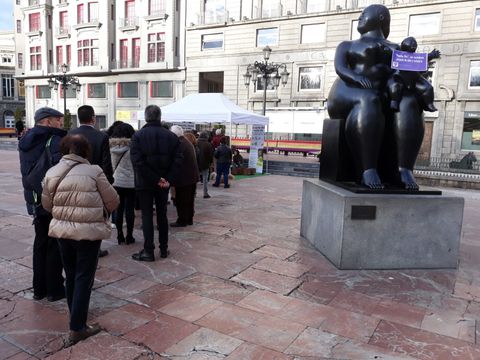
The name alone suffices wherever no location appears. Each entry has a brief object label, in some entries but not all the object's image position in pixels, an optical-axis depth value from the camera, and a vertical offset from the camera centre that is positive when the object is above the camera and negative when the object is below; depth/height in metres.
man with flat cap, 3.07 -0.47
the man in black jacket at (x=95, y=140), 4.02 -0.21
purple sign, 4.18 +0.77
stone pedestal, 4.08 -1.05
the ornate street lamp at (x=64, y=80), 26.72 +2.83
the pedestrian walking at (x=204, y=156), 8.59 -0.70
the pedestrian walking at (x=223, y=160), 10.34 -0.93
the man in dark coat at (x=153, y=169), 4.23 -0.51
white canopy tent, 12.06 +0.42
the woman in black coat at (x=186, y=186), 6.06 -0.99
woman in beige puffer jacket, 2.52 -0.61
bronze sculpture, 4.23 +0.26
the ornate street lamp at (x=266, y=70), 16.94 +2.57
